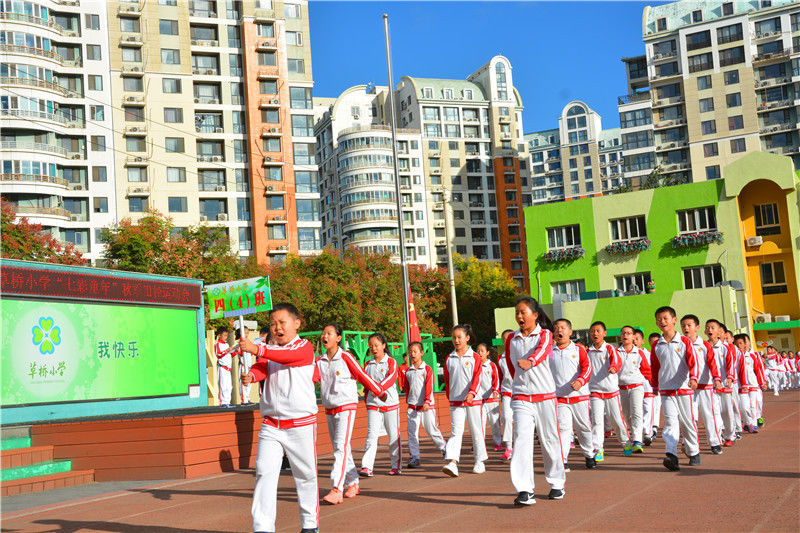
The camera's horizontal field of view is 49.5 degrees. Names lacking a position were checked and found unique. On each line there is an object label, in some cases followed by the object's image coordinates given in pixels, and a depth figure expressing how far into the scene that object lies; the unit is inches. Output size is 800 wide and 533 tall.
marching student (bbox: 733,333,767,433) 687.1
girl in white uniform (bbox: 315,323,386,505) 414.9
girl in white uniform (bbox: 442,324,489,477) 481.1
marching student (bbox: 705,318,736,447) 586.6
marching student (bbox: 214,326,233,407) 866.8
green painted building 1724.9
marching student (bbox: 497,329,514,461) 569.9
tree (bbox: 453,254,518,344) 2694.4
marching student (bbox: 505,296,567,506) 360.5
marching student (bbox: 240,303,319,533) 295.7
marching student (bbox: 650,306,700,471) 464.8
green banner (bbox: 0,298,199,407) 649.6
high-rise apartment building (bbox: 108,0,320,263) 2513.5
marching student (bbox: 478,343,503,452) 615.2
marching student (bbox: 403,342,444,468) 518.9
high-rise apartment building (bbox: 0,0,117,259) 2225.6
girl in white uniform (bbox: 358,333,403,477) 478.3
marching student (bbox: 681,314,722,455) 509.7
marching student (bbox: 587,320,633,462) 546.0
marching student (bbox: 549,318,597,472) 456.8
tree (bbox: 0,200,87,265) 1594.5
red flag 1035.3
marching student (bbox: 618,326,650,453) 584.1
